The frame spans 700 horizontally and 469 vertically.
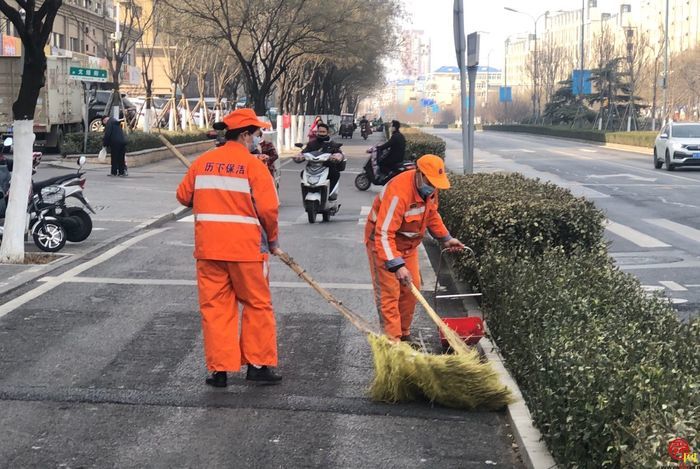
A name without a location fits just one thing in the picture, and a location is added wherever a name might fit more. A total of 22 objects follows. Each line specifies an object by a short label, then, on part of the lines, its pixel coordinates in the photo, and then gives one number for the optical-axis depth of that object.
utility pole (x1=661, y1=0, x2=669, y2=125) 54.16
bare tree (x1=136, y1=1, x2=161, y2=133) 39.34
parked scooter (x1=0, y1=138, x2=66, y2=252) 12.84
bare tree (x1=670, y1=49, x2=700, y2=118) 72.31
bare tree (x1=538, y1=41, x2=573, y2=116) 96.56
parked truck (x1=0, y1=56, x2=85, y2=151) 33.09
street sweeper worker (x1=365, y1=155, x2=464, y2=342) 7.00
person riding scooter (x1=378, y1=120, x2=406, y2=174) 20.86
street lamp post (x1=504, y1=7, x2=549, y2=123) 95.96
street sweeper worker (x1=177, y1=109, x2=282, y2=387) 6.61
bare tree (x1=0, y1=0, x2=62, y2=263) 11.81
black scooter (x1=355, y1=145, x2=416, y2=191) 22.20
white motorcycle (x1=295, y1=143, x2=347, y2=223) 17.14
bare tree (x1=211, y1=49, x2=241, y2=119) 50.66
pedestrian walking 26.08
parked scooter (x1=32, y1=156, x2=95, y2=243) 13.39
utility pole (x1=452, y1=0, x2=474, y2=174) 15.45
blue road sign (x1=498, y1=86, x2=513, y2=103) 115.62
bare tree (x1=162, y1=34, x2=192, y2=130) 45.08
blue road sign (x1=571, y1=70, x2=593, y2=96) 73.56
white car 31.98
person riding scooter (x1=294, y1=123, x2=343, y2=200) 17.44
